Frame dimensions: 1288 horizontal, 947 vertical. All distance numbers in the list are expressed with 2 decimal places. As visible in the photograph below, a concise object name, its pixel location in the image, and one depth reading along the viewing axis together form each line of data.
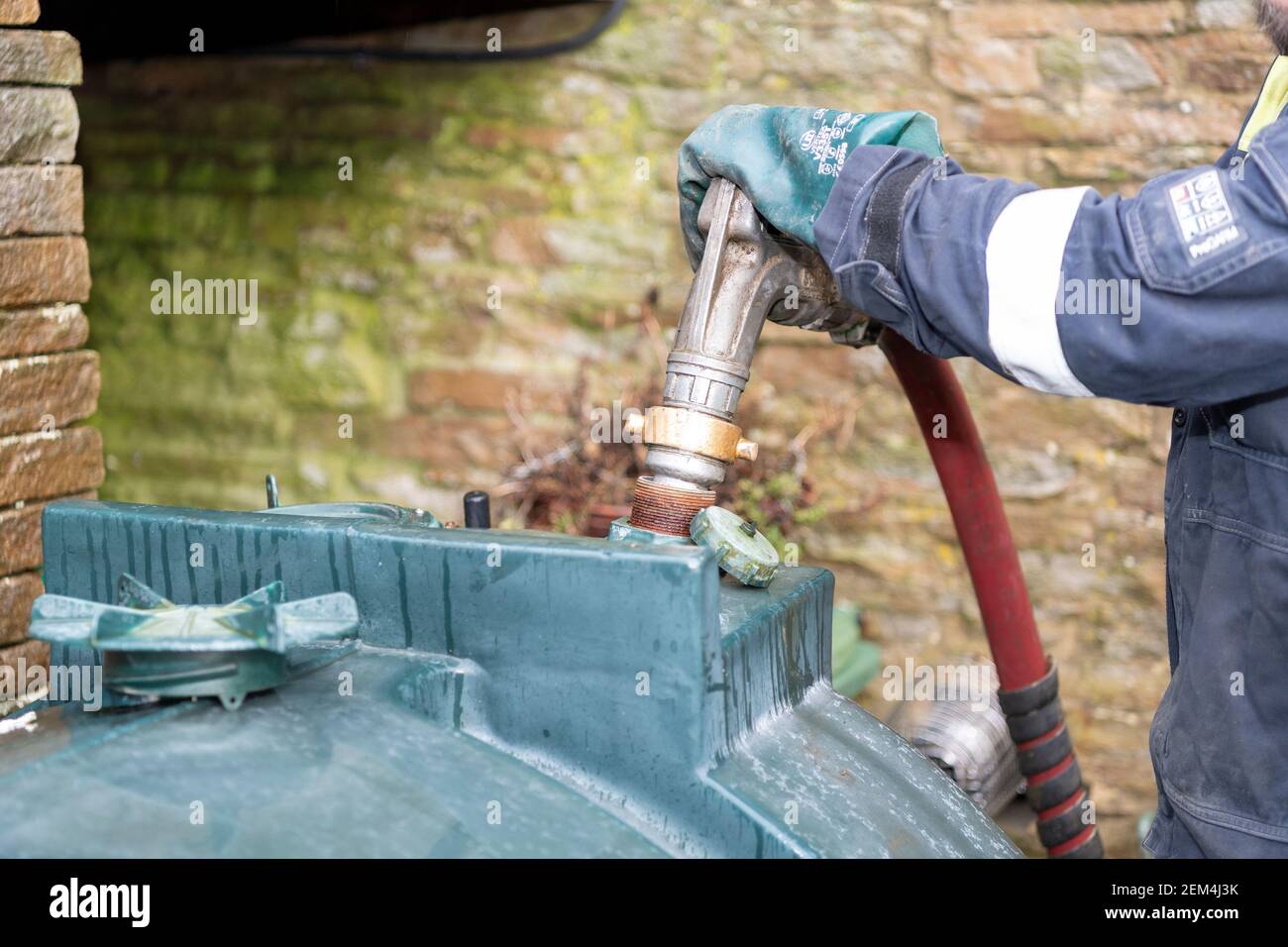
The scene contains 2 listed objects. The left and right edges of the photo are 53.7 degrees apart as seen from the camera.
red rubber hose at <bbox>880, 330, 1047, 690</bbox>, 1.49
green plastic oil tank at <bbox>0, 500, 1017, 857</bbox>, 0.83
